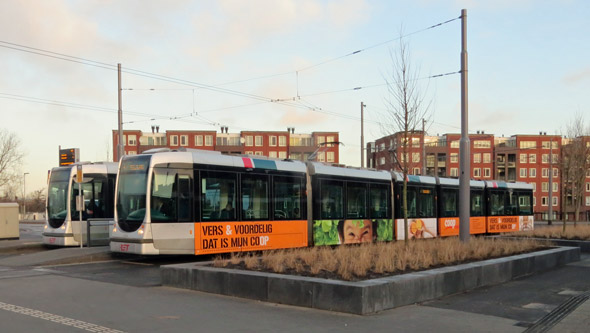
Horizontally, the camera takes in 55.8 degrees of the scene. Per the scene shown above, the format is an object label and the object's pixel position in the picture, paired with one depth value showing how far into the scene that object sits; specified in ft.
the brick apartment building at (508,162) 354.54
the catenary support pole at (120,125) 82.43
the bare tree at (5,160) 201.26
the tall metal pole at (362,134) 113.91
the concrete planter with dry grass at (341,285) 27.68
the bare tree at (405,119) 52.80
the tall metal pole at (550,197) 143.70
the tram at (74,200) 63.00
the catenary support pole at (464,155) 53.36
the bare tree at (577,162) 93.97
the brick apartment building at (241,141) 353.10
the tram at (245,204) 49.37
